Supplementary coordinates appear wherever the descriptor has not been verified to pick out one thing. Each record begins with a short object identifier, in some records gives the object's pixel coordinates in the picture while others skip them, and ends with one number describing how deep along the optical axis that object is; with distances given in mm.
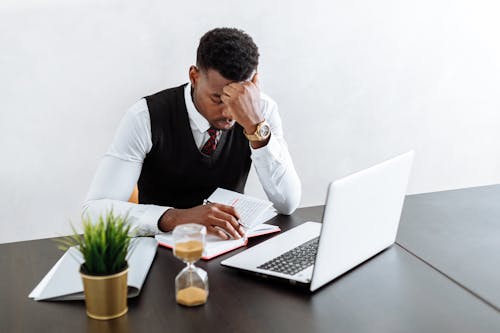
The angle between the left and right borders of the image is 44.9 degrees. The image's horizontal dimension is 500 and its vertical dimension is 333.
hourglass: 1267
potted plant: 1204
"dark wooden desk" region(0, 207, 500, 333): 1231
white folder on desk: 1340
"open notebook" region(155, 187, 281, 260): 1603
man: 1872
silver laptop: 1332
